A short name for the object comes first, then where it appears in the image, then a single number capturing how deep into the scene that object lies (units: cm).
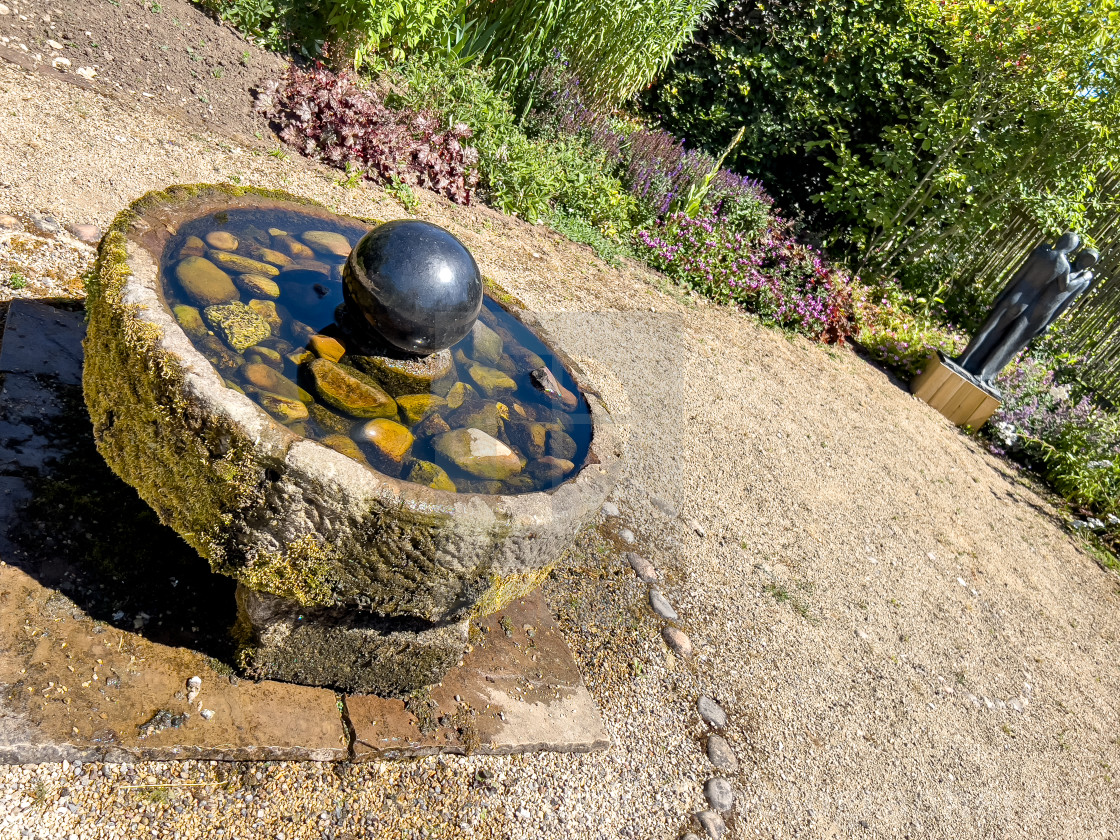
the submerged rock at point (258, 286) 270
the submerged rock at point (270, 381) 233
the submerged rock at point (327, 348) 257
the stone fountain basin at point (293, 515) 196
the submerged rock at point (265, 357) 242
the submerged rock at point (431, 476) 231
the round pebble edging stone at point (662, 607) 364
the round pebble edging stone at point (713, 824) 274
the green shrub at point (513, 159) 642
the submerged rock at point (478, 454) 247
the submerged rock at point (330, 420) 232
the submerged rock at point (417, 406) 255
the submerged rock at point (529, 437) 271
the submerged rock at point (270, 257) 290
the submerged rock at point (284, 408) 223
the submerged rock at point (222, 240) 278
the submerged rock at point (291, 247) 303
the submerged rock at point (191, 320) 237
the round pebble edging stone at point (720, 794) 285
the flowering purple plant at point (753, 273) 744
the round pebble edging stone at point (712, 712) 321
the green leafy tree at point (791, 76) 945
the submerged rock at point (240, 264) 273
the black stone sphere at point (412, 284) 240
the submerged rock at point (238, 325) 245
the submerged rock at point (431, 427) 252
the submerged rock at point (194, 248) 265
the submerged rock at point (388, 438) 234
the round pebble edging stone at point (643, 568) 381
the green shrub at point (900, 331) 809
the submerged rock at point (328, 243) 315
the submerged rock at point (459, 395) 272
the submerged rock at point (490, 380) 291
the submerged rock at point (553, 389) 301
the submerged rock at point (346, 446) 224
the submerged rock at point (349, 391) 240
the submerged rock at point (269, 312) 260
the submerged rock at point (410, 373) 261
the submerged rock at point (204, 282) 252
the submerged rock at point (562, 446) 273
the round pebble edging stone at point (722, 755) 303
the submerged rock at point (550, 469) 257
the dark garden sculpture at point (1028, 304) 726
